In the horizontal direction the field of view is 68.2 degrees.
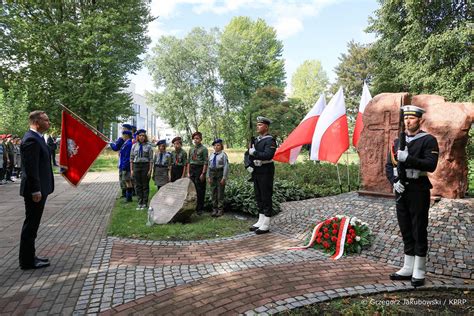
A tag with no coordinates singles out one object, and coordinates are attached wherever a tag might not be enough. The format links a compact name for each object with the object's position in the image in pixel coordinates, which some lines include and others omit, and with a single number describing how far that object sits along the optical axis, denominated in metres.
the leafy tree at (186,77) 42.53
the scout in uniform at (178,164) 9.12
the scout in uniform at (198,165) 8.39
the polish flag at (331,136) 9.43
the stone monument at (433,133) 7.24
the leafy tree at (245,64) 42.94
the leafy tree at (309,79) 53.88
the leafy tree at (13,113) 22.45
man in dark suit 4.69
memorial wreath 5.53
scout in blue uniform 9.88
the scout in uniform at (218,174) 8.23
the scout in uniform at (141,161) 8.80
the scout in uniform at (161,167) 9.18
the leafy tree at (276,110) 34.09
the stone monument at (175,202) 7.51
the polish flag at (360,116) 11.02
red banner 6.73
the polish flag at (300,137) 9.52
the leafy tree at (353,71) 44.84
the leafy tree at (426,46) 19.42
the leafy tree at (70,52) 25.88
